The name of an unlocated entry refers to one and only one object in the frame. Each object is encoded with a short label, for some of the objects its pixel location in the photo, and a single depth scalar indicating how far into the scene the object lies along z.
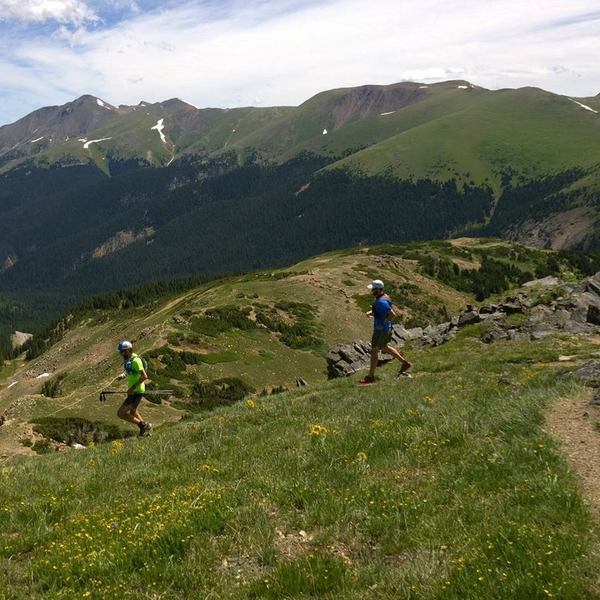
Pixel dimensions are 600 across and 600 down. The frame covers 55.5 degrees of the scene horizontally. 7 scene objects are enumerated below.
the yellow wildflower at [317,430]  12.27
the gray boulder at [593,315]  40.12
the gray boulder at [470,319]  43.88
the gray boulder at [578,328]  34.33
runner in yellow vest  20.59
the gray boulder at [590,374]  14.10
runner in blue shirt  21.94
